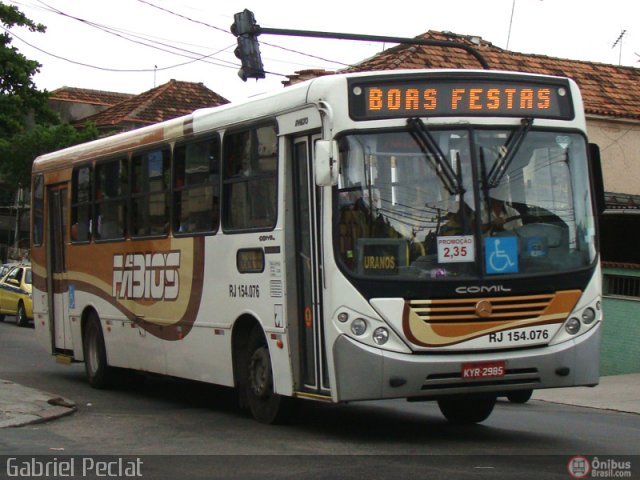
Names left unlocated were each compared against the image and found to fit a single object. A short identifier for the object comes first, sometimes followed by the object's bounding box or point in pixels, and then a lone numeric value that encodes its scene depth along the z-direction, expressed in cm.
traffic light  1950
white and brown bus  996
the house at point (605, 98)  2525
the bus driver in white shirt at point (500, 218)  1016
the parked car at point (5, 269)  3444
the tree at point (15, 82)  4191
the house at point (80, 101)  6253
